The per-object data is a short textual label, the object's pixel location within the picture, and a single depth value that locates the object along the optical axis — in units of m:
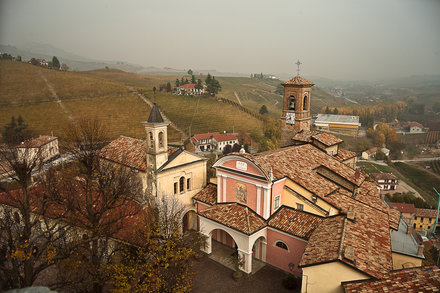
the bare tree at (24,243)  11.24
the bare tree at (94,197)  14.74
